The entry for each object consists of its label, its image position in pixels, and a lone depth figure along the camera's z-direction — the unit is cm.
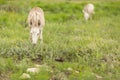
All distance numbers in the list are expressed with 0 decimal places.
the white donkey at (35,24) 2194
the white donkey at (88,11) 4241
